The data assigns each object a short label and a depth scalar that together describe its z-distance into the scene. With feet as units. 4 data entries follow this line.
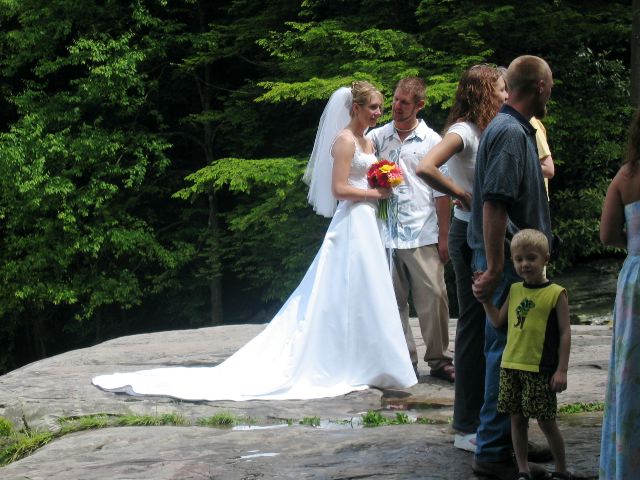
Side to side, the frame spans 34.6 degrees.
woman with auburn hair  17.39
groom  25.29
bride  25.23
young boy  14.92
